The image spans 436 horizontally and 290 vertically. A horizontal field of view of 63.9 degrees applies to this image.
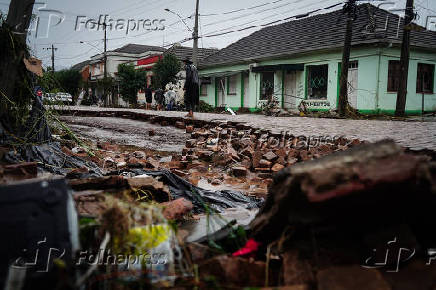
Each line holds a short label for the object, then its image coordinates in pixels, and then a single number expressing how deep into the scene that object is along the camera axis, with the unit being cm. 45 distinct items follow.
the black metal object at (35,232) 135
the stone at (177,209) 221
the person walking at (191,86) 1265
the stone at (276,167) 471
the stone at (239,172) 471
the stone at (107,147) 644
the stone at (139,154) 557
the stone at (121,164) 455
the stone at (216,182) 433
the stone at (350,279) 145
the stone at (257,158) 493
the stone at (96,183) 239
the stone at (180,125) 991
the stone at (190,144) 675
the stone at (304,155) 481
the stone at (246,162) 508
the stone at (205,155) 564
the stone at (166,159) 565
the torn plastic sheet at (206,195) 326
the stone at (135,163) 437
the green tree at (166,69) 2702
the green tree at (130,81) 3183
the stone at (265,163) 480
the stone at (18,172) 219
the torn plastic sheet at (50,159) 377
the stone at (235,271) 158
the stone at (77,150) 531
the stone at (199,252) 172
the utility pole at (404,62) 1434
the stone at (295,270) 155
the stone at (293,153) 500
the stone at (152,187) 266
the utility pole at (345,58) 1445
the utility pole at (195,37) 2350
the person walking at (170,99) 2234
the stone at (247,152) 551
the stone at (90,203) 178
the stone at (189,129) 909
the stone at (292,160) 479
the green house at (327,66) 1642
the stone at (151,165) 437
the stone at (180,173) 432
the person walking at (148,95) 2575
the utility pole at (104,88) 3522
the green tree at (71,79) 4147
